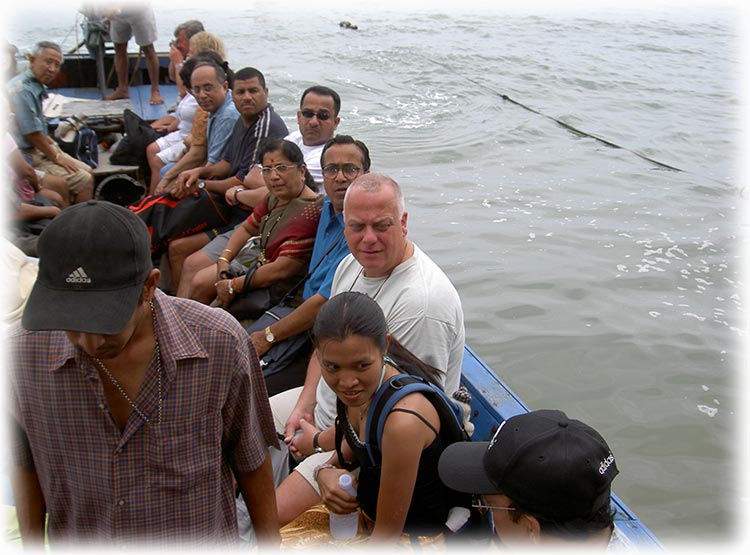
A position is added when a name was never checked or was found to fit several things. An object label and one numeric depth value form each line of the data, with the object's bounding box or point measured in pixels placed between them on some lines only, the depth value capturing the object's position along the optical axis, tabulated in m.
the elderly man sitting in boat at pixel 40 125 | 5.66
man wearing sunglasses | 4.46
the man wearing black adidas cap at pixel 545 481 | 1.67
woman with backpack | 2.12
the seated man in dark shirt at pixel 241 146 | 4.71
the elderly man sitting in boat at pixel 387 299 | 2.61
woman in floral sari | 3.76
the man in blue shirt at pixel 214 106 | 5.15
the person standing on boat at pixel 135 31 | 8.70
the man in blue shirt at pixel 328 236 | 3.35
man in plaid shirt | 1.50
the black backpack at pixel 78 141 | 6.41
